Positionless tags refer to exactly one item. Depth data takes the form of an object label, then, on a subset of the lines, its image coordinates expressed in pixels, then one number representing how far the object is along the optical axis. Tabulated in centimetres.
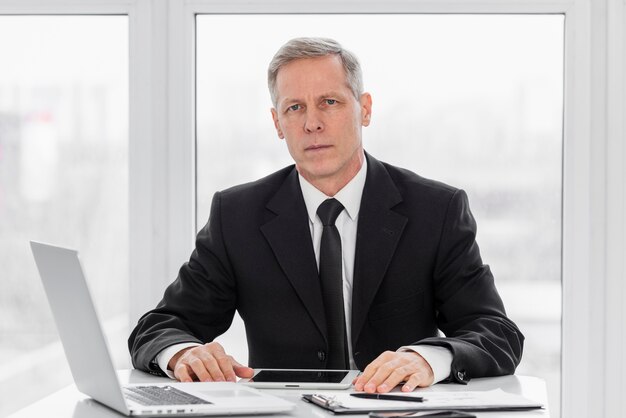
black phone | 216
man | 274
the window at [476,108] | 325
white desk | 224
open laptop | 219
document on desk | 223
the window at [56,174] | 331
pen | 227
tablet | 239
